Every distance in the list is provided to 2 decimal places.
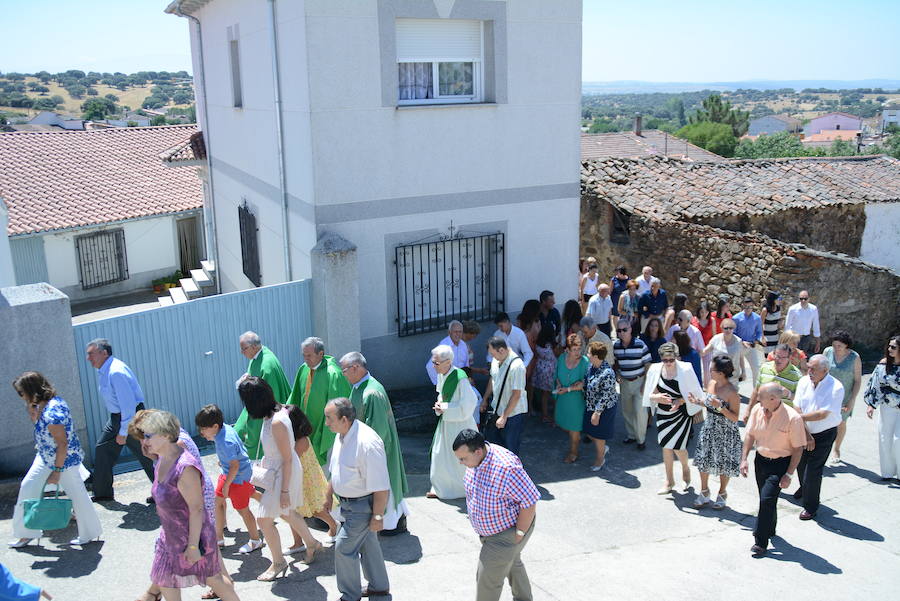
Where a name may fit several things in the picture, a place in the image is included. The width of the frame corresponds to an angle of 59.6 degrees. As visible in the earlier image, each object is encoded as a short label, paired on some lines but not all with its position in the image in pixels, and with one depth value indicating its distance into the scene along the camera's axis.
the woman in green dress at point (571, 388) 8.40
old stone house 12.95
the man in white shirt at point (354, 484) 5.22
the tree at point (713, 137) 59.38
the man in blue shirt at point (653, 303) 11.72
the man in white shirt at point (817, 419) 7.06
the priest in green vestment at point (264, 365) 6.78
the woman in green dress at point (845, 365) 8.23
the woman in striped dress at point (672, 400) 7.44
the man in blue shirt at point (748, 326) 10.51
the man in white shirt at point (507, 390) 7.54
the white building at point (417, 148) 9.01
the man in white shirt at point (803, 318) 11.08
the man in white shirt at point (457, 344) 8.56
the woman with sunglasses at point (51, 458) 5.97
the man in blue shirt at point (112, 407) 6.68
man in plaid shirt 4.93
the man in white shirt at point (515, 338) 9.00
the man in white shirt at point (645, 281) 12.14
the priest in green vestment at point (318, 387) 6.53
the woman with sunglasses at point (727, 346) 9.62
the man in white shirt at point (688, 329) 9.49
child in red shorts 5.55
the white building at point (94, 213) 18.66
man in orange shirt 6.36
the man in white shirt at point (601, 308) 11.34
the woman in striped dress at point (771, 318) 11.25
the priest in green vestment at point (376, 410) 6.05
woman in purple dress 4.75
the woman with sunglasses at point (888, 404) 7.79
